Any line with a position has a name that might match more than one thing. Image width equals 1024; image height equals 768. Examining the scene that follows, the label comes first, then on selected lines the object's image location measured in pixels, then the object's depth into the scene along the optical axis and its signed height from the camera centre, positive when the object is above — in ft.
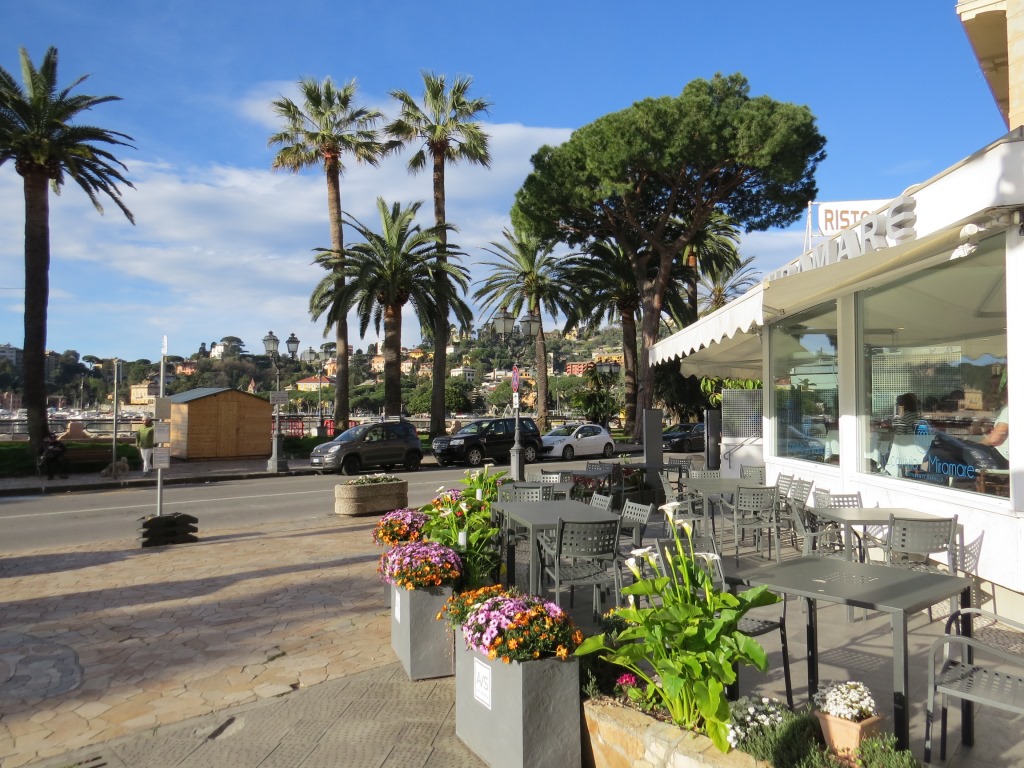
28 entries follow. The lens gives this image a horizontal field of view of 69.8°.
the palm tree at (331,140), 97.14 +36.08
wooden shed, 81.35 -2.05
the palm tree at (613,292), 107.34 +17.18
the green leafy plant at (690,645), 9.42 -3.21
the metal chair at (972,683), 9.55 -3.86
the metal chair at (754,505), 25.48 -3.51
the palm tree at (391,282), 89.66 +15.49
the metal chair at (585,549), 18.31 -3.66
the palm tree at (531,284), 111.45 +18.76
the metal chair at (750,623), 12.34 -4.03
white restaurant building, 17.72 +2.10
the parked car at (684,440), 105.19 -4.87
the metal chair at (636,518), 20.27 -3.16
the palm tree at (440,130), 100.78 +38.32
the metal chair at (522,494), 26.32 -3.18
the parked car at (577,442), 89.51 -4.48
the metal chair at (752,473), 34.40 -3.19
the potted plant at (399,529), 18.58 -3.13
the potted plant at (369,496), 40.50 -5.00
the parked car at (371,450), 69.87 -4.21
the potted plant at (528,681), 10.91 -4.14
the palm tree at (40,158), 66.28 +23.08
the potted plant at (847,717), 9.36 -4.05
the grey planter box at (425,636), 15.47 -4.88
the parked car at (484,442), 80.43 -4.06
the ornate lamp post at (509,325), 57.31 +6.47
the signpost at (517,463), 43.37 -3.41
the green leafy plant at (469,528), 16.81 -3.07
